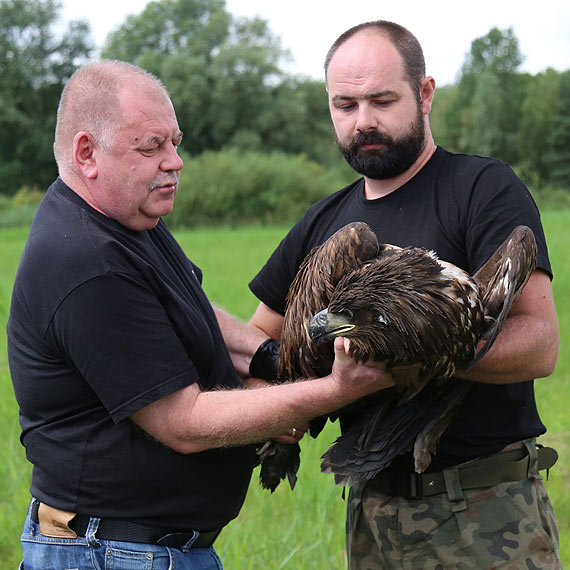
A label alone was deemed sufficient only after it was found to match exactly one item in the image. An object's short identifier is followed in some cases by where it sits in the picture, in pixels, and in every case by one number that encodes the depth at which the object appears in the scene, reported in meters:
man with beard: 2.81
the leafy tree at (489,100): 49.91
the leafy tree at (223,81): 46.34
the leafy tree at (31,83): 51.50
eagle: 2.54
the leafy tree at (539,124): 50.69
